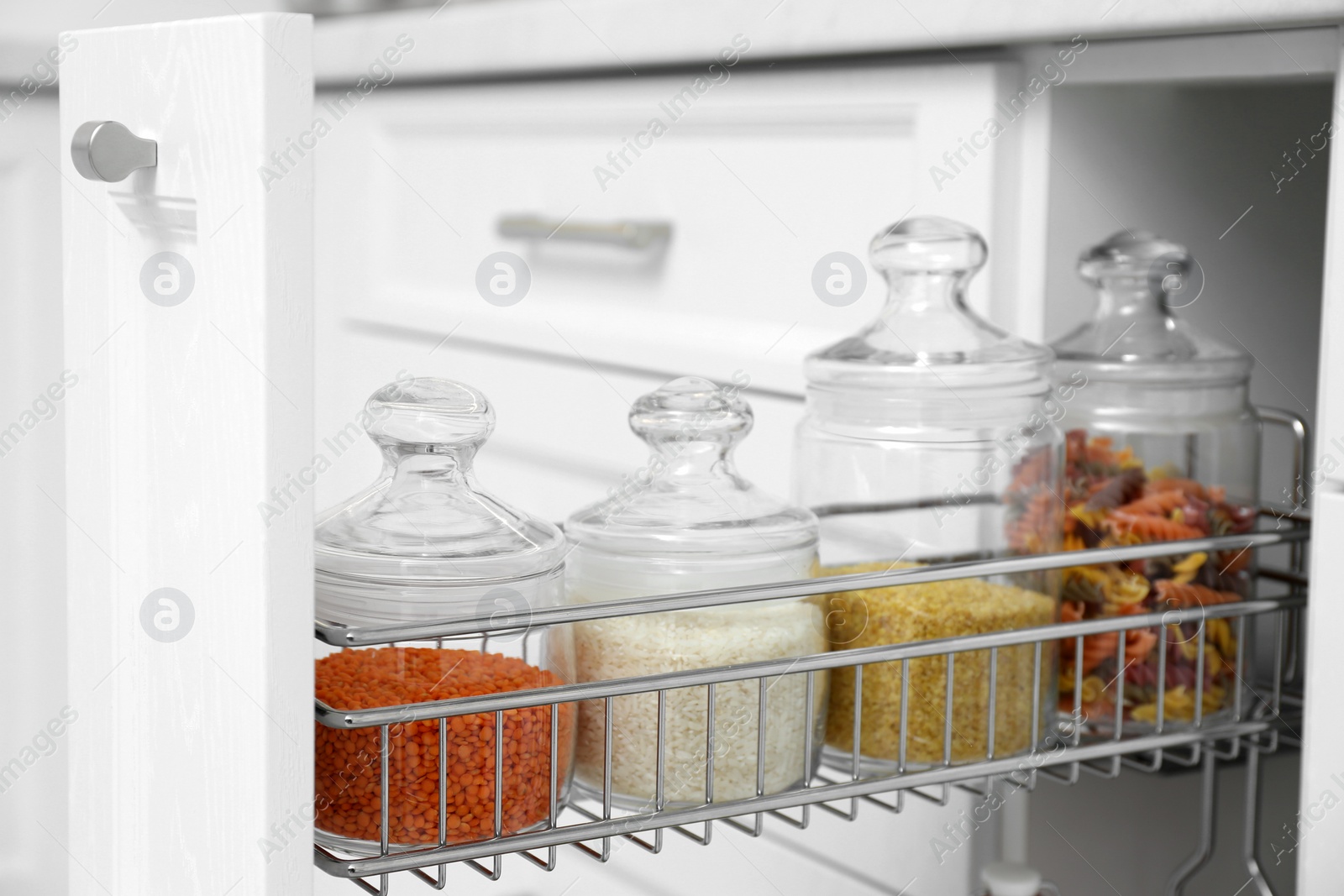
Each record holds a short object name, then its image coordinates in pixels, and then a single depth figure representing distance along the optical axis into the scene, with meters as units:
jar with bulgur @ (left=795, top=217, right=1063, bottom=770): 1.54
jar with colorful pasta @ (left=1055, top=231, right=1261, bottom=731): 1.61
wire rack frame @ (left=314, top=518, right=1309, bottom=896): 1.39
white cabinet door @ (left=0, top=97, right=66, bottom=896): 2.30
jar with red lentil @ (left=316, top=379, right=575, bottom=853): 1.41
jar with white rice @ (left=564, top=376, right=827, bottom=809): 1.47
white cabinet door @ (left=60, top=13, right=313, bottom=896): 1.34
